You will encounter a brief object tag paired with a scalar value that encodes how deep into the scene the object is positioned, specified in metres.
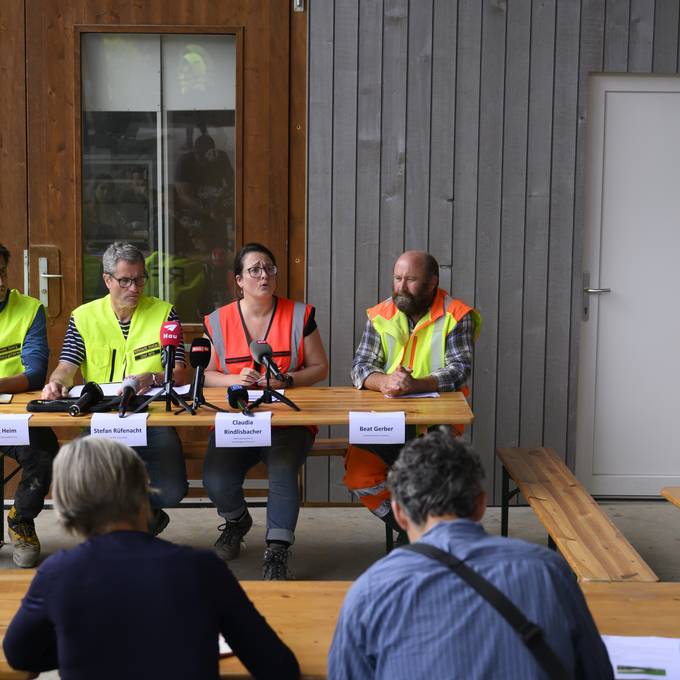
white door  5.24
